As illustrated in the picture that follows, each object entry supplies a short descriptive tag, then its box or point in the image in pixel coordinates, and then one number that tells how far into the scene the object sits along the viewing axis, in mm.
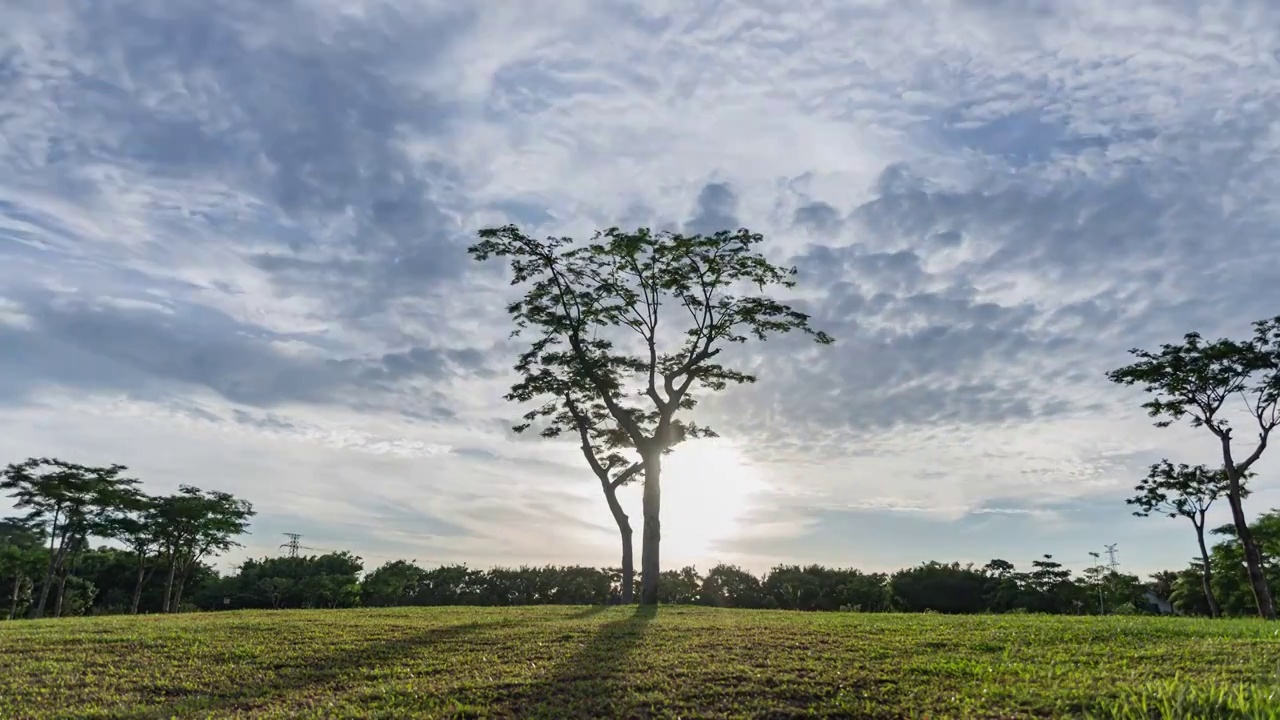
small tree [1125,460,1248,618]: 36125
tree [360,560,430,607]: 52250
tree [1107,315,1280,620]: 26734
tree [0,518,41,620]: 45638
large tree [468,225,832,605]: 25094
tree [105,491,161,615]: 42438
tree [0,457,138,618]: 38781
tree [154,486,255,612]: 42656
